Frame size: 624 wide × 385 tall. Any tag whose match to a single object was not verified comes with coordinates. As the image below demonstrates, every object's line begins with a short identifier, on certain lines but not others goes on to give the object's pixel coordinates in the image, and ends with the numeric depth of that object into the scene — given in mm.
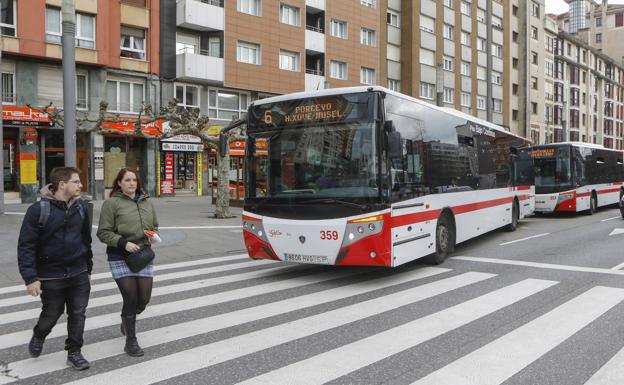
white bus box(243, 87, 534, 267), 7316
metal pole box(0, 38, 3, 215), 16297
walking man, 4211
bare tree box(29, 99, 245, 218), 17609
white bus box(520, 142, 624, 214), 18766
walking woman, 4711
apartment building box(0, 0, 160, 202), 23531
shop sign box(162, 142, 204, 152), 28578
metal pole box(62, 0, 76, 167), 10070
